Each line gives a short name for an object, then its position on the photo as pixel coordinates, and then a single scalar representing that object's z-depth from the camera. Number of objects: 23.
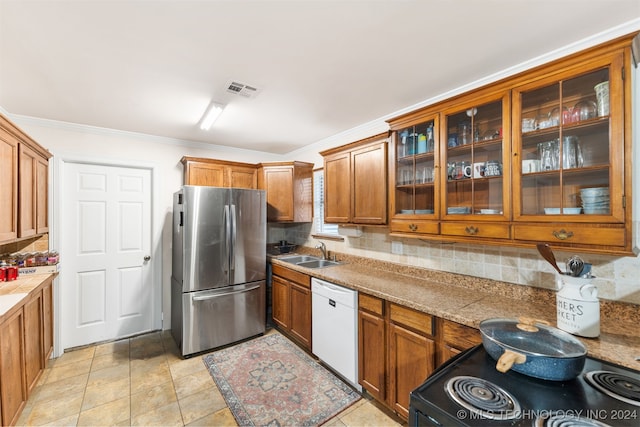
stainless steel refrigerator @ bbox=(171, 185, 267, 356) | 2.84
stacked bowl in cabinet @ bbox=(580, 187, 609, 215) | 1.36
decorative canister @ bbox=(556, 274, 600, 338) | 1.31
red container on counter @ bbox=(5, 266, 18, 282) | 2.29
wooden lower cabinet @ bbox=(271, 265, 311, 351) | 2.84
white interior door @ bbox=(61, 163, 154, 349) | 3.01
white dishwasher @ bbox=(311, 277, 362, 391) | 2.25
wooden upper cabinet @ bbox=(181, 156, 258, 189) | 3.39
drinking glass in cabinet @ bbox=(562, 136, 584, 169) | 1.47
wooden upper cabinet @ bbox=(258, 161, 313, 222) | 3.74
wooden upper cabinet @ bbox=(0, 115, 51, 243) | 1.96
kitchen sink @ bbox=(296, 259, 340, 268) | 3.39
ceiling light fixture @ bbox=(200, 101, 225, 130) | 2.44
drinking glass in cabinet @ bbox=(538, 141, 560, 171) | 1.54
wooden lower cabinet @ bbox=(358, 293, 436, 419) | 1.77
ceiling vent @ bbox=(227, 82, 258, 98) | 2.11
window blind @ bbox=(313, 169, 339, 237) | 3.76
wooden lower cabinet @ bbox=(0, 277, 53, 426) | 1.69
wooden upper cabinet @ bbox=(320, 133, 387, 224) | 2.51
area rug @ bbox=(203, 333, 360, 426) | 2.01
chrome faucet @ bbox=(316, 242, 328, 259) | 3.56
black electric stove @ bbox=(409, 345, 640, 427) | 0.83
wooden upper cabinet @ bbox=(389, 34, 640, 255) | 1.33
